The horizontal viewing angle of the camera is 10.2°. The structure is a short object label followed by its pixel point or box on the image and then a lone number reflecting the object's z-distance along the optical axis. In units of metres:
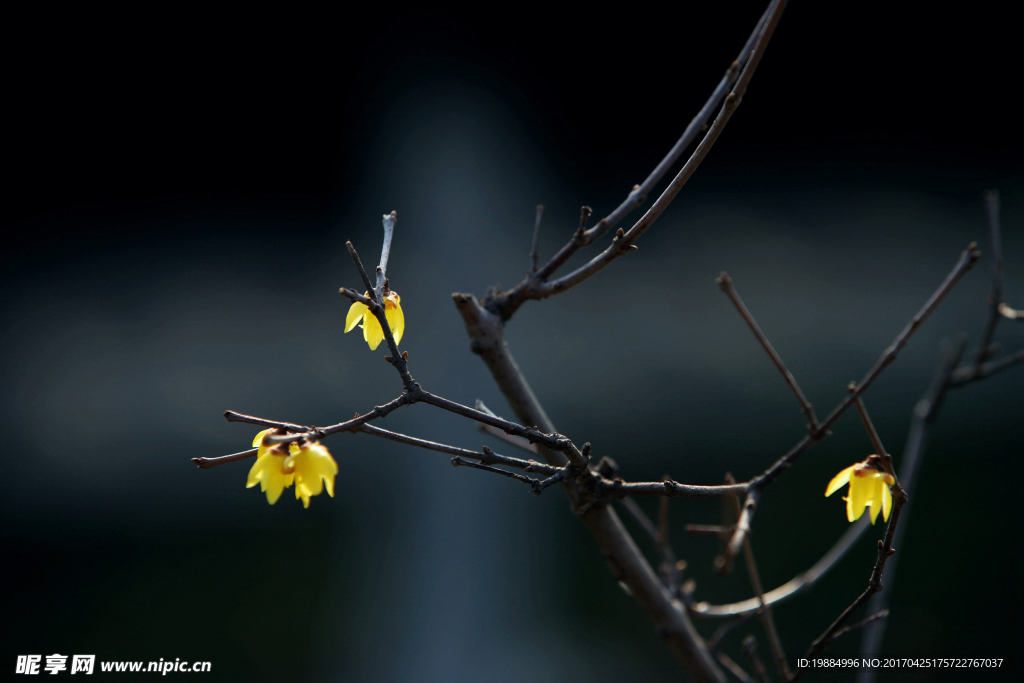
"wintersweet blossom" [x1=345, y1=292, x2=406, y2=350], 1.68
